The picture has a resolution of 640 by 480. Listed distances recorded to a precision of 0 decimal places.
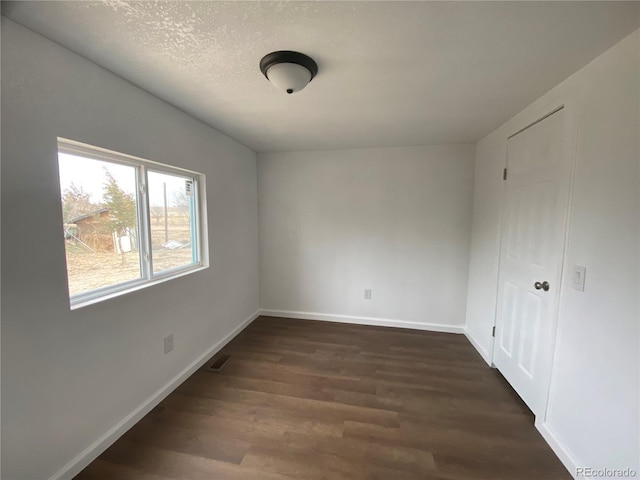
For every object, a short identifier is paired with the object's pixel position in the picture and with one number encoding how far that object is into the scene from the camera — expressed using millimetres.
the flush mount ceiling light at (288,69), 1313
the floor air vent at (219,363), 2347
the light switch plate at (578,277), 1392
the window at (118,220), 1441
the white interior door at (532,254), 1620
